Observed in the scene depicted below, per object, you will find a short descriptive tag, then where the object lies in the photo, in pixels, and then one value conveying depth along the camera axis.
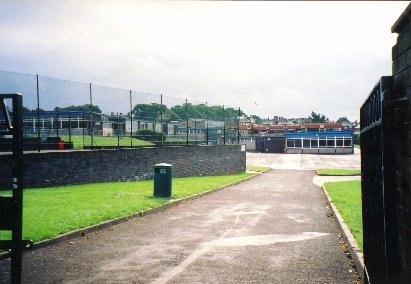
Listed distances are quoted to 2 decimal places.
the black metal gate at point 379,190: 3.01
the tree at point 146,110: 22.56
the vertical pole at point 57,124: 18.85
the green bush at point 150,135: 22.56
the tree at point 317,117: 162.12
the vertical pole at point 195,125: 29.55
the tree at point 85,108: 19.17
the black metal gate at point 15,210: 2.88
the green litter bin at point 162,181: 13.80
